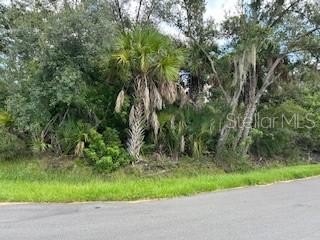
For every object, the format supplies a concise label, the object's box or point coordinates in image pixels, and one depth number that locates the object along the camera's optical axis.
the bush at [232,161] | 10.44
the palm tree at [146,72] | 8.68
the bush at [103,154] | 8.25
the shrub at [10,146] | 8.78
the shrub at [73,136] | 8.53
